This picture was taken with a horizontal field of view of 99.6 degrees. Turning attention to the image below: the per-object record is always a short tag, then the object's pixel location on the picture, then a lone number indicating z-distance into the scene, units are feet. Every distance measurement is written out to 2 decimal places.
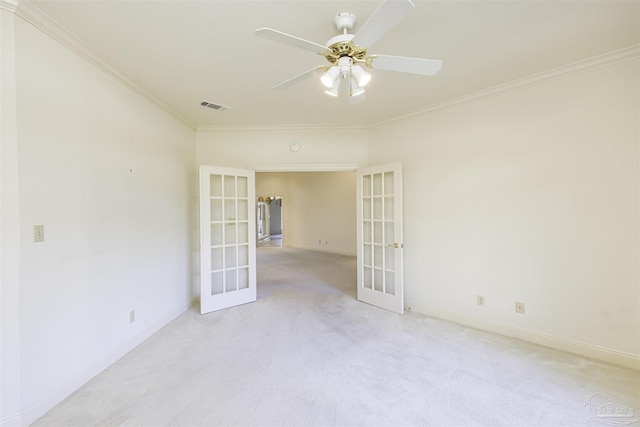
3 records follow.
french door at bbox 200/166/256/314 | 11.60
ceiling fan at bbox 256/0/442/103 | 4.50
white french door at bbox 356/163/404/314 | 11.35
